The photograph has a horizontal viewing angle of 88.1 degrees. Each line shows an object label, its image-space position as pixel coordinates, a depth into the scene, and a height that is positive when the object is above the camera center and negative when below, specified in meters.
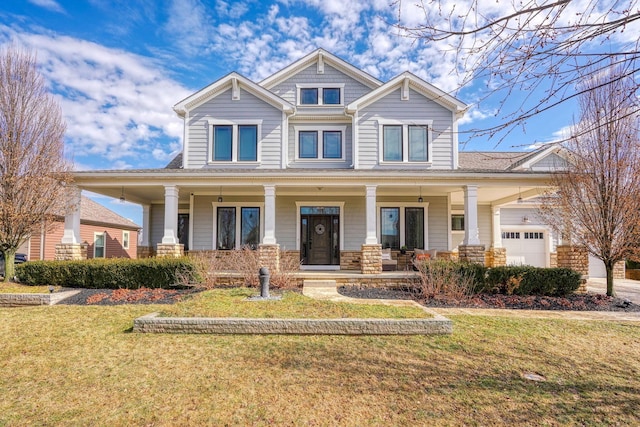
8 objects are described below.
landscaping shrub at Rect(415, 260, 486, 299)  8.61 -1.20
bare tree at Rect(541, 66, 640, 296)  8.57 +1.20
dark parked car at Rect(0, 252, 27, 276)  15.05 -1.21
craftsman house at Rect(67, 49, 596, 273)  12.65 +2.95
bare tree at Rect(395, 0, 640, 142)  2.83 +1.70
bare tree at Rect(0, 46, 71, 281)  9.66 +2.36
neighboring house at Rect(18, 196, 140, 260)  16.41 -0.30
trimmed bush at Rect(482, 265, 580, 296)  9.02 -1.29
